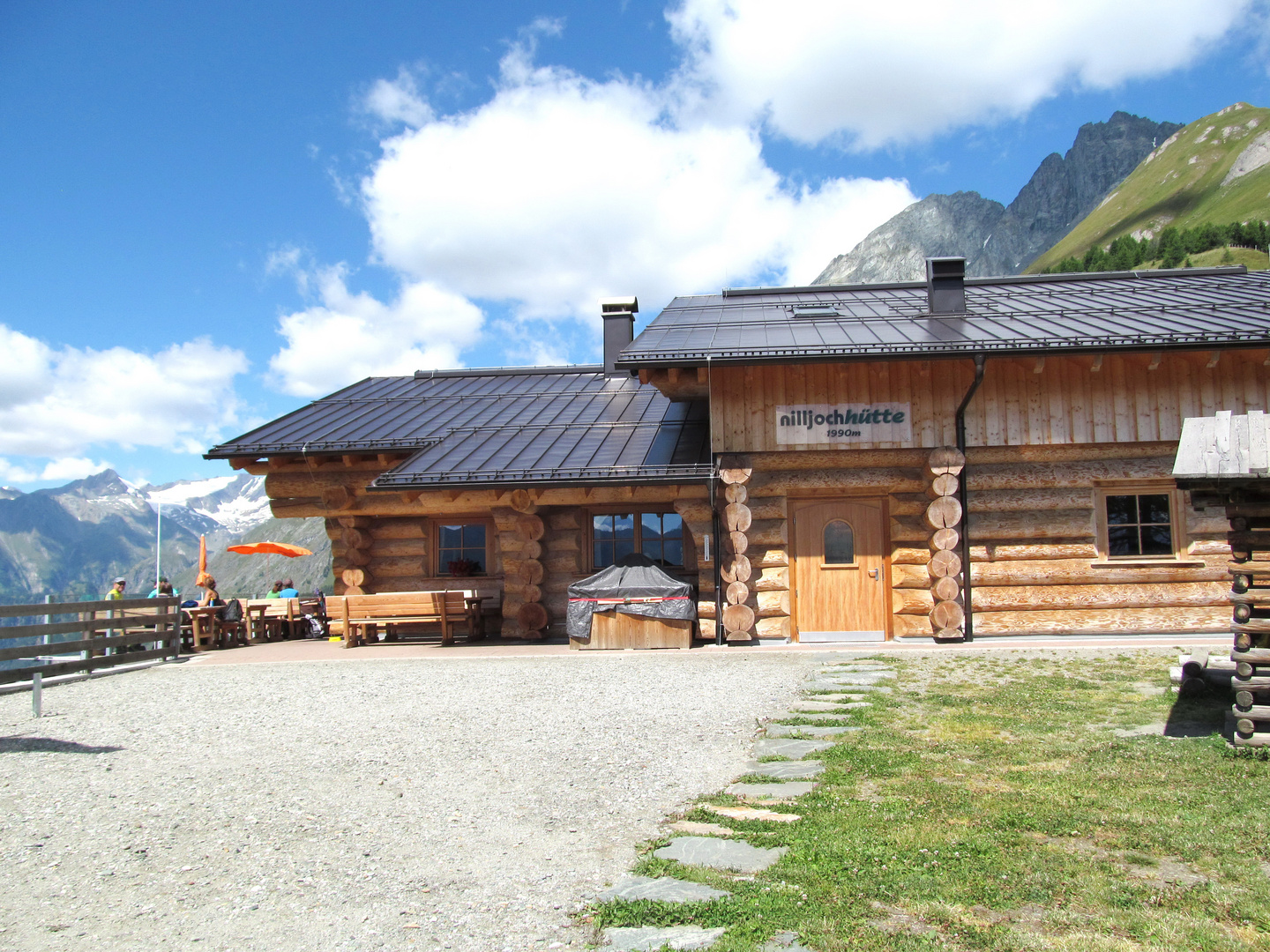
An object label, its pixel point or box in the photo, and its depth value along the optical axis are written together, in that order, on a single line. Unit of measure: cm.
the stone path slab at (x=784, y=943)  351
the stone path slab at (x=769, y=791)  557
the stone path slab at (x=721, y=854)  441
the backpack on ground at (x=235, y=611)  1866
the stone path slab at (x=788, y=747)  667
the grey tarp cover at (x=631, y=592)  1343
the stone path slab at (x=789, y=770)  604
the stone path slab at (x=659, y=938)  359
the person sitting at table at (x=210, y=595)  1755
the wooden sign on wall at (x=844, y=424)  1351
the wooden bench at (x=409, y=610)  1509
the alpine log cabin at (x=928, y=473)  1320
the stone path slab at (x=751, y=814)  507
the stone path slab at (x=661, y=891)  405
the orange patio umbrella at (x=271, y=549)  2086
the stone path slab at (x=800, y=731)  727
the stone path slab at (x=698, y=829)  490
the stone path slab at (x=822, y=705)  845
